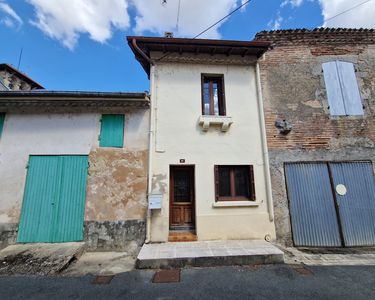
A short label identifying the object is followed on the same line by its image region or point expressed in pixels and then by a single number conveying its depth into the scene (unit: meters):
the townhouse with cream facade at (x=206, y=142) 5.84
